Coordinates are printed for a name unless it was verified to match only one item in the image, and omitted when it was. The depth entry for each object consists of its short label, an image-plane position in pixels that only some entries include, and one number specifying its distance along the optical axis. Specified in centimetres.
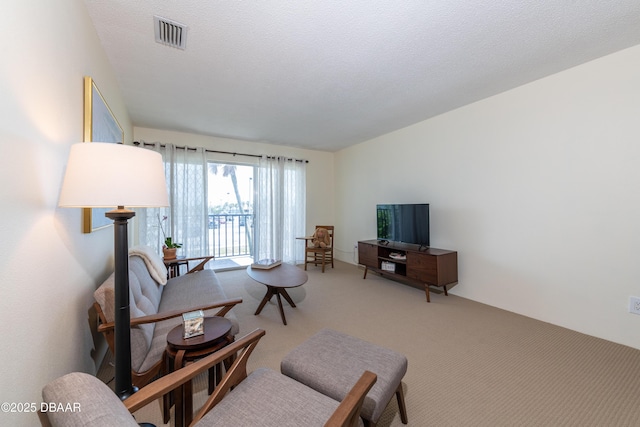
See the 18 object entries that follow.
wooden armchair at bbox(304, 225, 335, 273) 472
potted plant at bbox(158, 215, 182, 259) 333
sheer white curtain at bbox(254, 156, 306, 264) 493
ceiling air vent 177
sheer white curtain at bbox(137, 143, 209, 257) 396
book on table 318
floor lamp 103
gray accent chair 62
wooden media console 317
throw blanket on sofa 236
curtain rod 393
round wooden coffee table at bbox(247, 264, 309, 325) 267
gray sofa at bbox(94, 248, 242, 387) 142
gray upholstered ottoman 115
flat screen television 349
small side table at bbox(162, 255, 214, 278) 323
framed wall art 154
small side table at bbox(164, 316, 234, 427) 124
